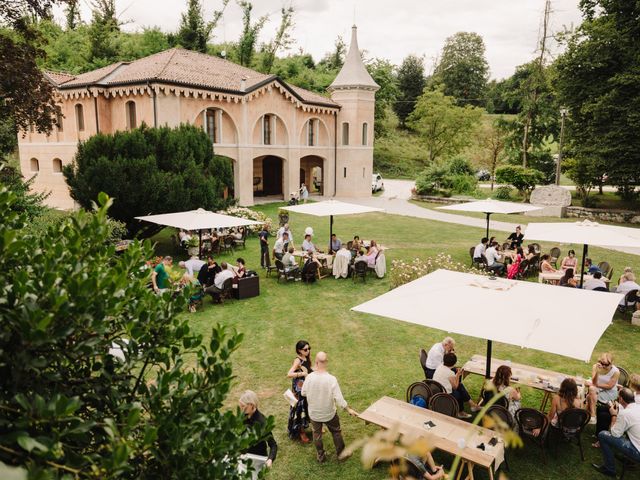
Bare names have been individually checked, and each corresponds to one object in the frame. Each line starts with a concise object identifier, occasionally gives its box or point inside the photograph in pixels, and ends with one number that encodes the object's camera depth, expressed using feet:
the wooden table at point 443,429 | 19.86
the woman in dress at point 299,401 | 24.50
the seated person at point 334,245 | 56.75
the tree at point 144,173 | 61.77
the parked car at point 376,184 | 141.57
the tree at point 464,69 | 244.63
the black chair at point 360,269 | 51.96
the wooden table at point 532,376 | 26.27
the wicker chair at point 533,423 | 22.43
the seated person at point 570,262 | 49.88
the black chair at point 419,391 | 24.41
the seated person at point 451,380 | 24.90
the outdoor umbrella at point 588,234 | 40.65
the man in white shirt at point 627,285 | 41.57
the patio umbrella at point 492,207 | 58.03
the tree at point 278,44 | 166.91
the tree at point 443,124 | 161.48
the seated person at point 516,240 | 59.82
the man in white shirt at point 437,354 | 26.76
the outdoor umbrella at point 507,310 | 20.20
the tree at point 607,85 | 89.15
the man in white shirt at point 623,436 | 21.01
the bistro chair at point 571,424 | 22.30
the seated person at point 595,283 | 41.33
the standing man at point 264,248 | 55.57
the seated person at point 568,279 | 44.04
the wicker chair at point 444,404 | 22.98
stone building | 90.63
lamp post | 95.69
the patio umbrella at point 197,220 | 48.67
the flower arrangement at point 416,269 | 48.58
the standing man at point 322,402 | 21.91
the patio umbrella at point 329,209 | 55.31
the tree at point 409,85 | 225.56
